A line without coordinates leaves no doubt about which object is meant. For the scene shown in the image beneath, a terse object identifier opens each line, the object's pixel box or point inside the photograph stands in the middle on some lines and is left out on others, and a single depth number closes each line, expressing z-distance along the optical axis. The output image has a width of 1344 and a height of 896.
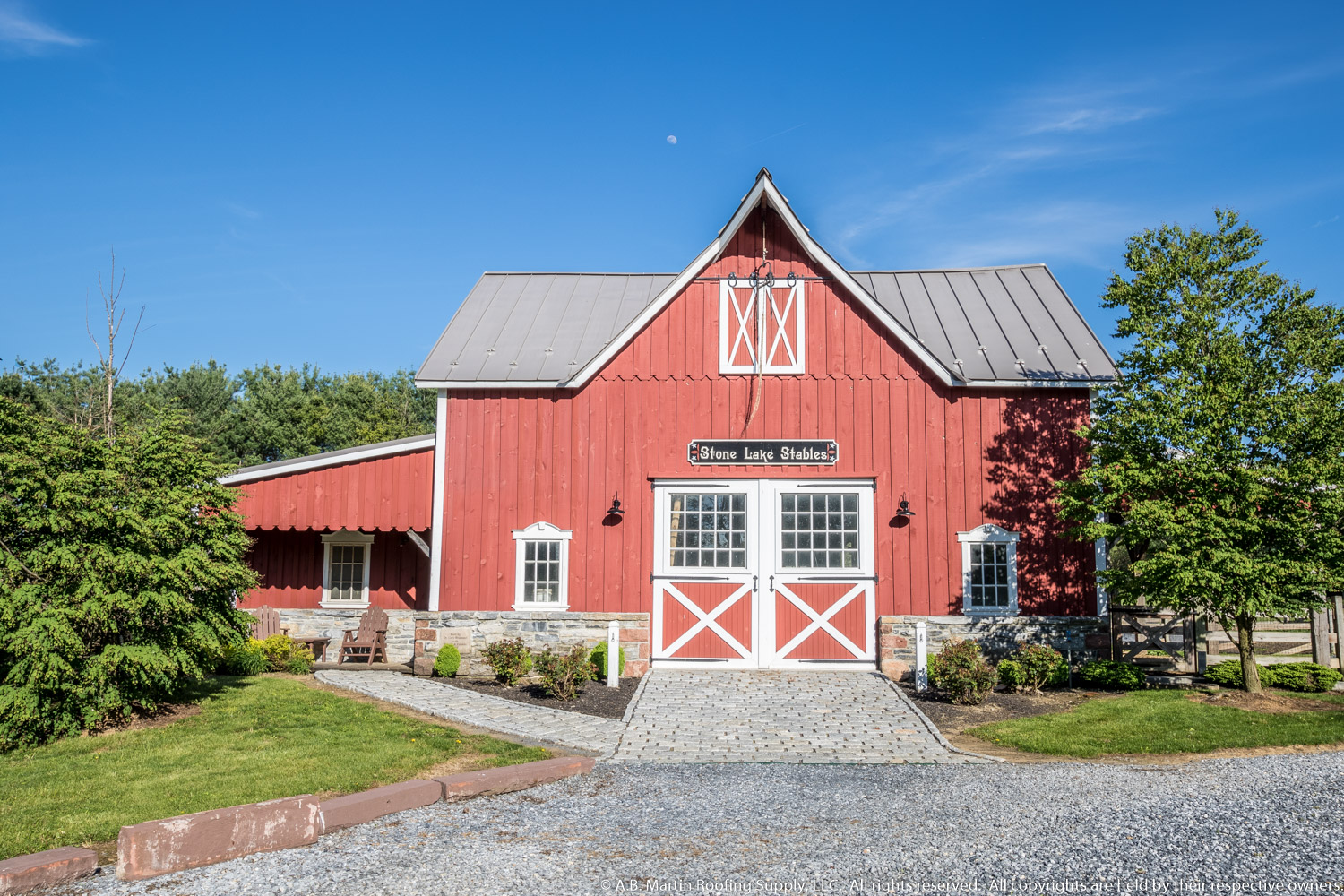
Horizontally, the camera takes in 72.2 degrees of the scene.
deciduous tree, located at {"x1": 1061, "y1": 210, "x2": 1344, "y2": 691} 11.52
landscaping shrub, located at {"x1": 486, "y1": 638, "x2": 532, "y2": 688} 13.23
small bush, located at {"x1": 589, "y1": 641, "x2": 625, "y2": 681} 13.67
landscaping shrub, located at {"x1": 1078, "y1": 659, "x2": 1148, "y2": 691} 12.88
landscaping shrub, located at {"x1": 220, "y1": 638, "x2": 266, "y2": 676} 13.53
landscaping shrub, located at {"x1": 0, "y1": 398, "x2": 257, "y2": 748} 8.97
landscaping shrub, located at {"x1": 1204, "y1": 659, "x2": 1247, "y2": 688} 12.85
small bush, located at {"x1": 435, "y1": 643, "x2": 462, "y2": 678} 14.16
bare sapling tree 13.15
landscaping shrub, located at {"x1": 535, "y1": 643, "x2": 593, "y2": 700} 12.35
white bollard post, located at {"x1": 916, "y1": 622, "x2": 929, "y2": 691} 12.90
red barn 14.28
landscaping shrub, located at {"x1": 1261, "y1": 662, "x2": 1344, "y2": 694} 12.36
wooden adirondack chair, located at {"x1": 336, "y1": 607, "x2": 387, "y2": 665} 15.60
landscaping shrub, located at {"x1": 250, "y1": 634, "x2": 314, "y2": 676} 14.28
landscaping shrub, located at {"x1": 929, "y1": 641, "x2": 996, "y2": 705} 11.87
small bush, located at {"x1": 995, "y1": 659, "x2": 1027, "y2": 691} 12.54
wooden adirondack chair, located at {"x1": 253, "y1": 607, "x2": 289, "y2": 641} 15.75
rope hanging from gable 14.88
